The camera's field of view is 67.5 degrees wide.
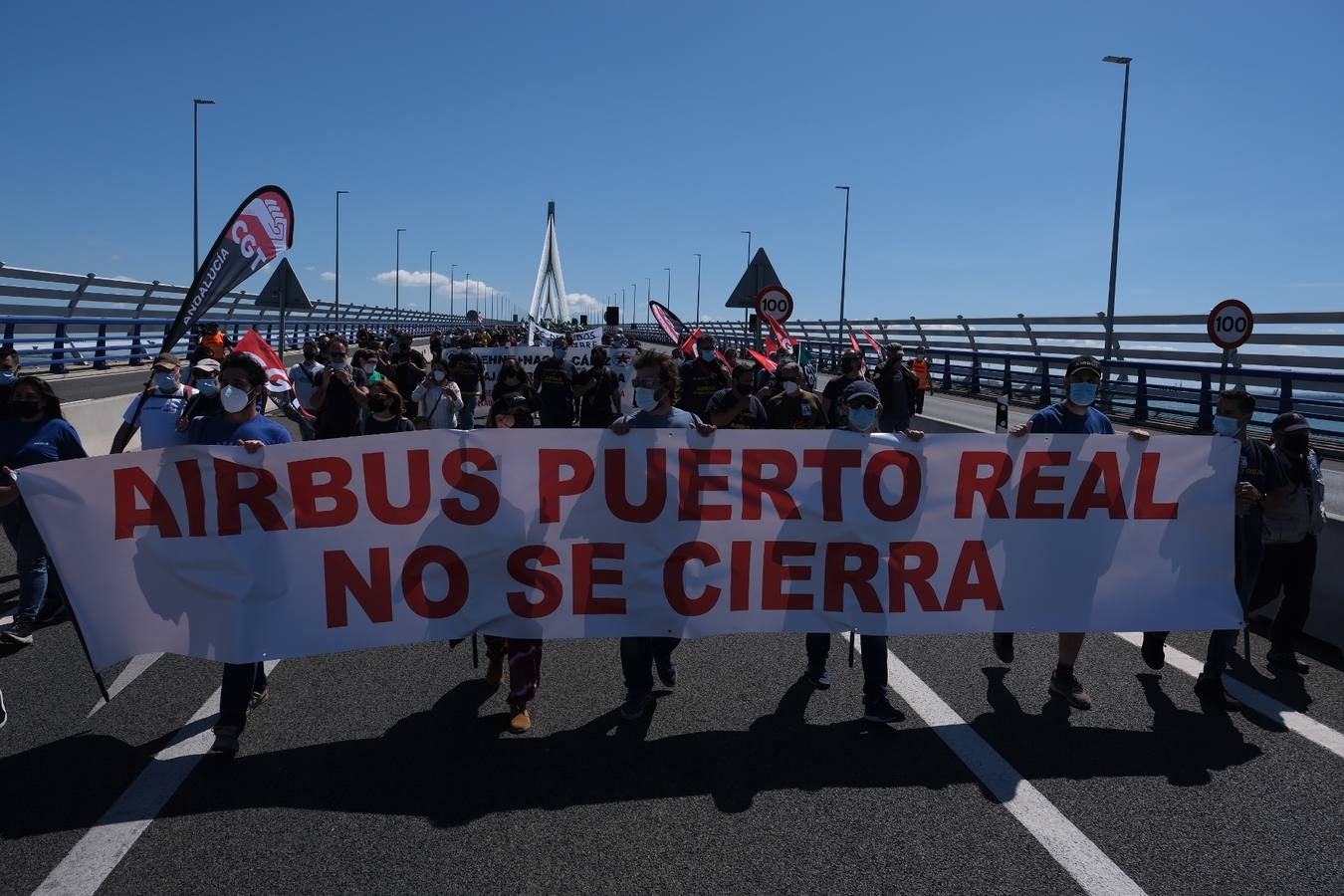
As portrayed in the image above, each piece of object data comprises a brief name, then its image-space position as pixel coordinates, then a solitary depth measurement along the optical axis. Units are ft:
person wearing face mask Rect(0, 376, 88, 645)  18.90
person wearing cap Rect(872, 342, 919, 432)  40.29
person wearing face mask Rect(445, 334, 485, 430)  45.91
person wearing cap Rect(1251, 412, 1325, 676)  18.99
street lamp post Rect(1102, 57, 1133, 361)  84.66
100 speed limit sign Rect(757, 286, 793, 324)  59.62
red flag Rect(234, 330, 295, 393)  27.68
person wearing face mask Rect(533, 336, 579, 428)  41.19
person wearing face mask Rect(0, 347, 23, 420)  19.83
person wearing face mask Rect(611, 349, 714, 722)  17.53
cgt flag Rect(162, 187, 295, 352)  35.06
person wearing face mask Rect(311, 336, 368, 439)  30.50
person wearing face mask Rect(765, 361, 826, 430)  26.55
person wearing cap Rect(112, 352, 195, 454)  24.32
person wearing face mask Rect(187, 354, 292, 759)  14.70
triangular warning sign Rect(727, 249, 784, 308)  64.54
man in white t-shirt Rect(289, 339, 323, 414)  38.52
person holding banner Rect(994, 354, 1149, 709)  18.67
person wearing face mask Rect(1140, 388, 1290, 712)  17.29
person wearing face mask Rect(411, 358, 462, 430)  34.94
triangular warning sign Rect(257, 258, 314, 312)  58.44
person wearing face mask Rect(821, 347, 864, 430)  32.30
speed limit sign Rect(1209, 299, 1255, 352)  49.90
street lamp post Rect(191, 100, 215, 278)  111.45
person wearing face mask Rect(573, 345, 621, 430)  40.01
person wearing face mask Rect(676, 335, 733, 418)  39.04
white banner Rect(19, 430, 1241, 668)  15.80
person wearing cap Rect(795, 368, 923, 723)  17.66
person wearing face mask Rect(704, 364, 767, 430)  26.32
